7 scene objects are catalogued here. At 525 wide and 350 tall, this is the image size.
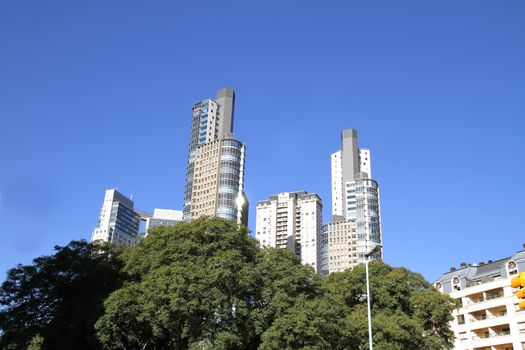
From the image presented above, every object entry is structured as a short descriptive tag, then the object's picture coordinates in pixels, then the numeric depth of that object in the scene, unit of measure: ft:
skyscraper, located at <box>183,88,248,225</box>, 552.82
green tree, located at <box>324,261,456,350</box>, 153.58
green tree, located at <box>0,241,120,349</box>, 137.28
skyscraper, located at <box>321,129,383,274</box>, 645.51
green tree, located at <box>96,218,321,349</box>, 126.21
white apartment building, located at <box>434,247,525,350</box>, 221.25
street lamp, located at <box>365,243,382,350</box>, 92.02
